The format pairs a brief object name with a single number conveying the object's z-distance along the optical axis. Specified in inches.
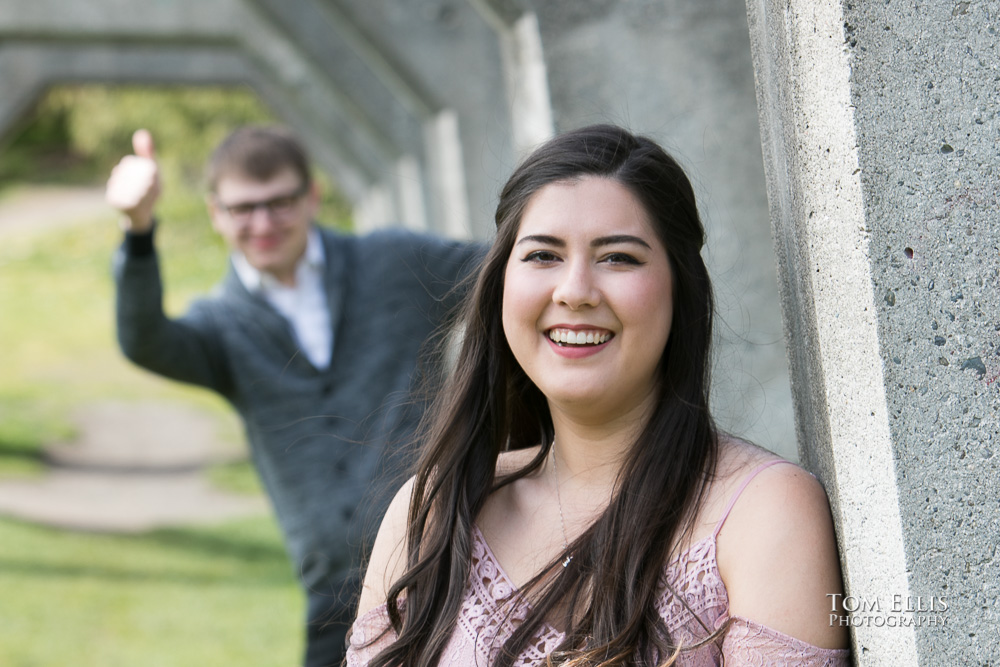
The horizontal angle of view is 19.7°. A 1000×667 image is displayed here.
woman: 78.1
